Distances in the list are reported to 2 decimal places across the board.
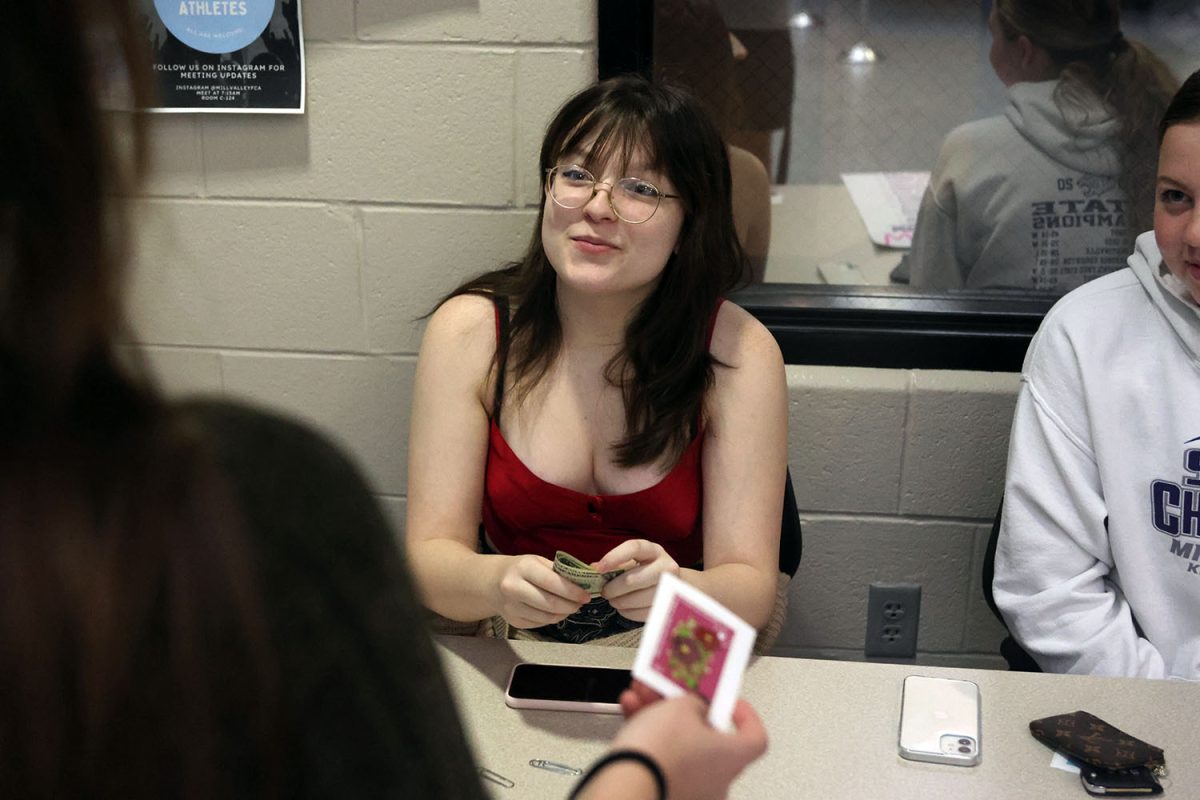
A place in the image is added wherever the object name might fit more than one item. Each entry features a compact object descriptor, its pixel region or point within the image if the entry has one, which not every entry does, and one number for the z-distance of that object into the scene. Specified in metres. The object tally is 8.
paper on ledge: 2.27
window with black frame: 2.14
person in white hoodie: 1.81
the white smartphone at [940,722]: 1.26
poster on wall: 2.10
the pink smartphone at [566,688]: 1.36
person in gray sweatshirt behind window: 2.13
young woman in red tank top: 1.79
